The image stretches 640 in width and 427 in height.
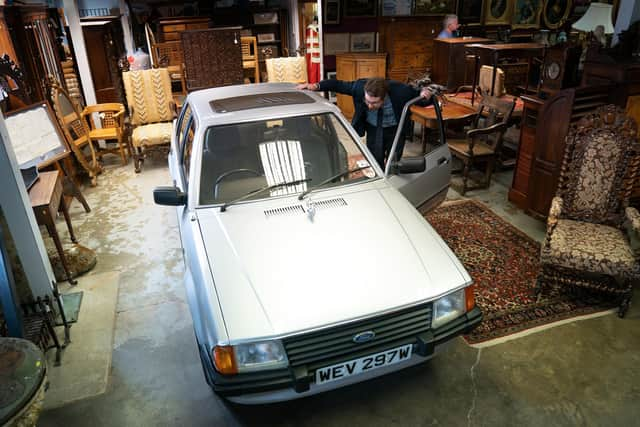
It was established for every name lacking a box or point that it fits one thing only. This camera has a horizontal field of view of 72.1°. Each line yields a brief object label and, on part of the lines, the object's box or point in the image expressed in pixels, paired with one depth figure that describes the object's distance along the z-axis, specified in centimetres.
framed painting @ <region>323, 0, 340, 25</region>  783
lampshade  652
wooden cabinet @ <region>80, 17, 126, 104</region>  746
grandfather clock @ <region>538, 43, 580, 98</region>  400
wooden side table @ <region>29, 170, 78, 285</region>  307
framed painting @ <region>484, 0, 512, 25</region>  886
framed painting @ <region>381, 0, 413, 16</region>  814
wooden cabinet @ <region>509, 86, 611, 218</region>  365
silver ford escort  189
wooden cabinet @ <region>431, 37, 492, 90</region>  677
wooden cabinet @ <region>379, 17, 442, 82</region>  805
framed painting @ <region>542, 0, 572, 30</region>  936
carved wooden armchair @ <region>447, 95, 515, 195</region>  469
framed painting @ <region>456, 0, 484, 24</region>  857
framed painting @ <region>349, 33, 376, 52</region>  818
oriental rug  292
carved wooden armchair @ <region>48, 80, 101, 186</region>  503
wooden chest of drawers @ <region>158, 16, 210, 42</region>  914
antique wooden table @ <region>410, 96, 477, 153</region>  518
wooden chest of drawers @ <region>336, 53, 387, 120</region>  696
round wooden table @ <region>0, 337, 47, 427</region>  170
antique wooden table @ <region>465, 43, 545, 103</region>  543
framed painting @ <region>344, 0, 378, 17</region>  793
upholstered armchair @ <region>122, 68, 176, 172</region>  584
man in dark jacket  350
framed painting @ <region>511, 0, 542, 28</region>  916
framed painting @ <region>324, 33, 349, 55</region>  812
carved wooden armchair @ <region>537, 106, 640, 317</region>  287
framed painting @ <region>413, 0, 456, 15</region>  821
